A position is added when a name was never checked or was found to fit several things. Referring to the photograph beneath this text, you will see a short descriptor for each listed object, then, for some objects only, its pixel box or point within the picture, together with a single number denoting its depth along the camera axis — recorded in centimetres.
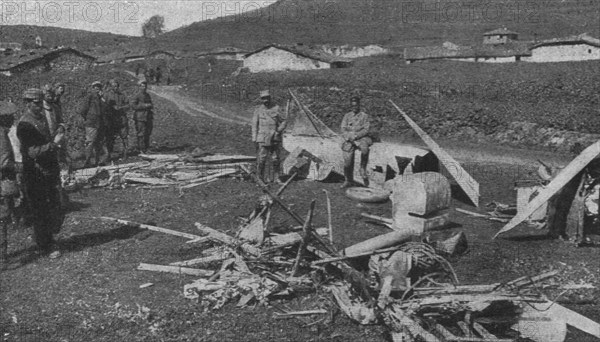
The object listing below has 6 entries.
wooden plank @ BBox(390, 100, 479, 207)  1096
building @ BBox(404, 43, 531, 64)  5497
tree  12500
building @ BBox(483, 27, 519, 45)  7644
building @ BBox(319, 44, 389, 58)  7700
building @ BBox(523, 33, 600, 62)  5569
